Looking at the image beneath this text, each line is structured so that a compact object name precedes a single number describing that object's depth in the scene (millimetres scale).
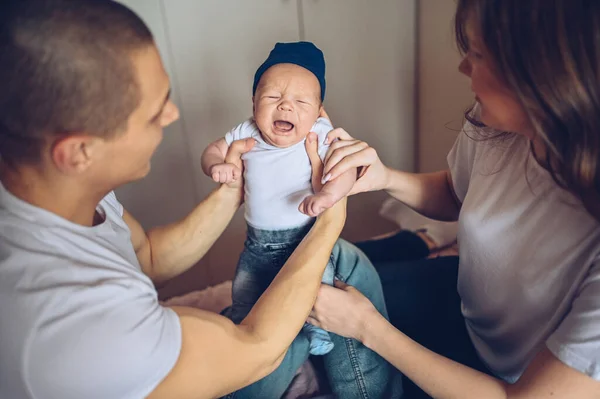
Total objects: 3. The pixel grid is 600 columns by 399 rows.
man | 667
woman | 744
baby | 1124
